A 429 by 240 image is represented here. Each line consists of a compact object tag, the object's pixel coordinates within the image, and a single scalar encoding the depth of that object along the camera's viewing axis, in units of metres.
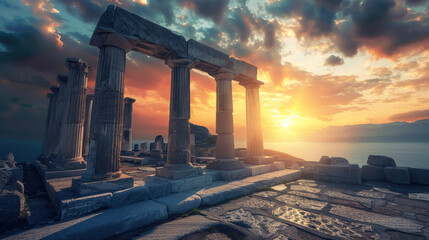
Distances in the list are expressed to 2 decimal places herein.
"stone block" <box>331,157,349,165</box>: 8.51
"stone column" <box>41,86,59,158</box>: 12.63
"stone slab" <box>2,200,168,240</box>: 2.89
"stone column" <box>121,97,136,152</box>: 19.58
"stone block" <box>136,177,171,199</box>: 4.77
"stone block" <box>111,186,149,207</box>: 4.18
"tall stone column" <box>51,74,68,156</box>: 11.23
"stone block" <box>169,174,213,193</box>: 5.27
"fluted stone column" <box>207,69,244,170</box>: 7.66
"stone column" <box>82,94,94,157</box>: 15.39
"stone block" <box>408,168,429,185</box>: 6.82
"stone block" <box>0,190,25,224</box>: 3.27
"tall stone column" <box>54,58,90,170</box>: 8.22
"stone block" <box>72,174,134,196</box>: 4.14
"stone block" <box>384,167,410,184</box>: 6.97
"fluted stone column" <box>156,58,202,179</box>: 6.13
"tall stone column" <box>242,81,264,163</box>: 9.20
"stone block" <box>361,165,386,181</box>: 7.65
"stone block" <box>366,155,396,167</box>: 7.77
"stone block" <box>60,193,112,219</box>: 3.52
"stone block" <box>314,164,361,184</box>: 7.06
